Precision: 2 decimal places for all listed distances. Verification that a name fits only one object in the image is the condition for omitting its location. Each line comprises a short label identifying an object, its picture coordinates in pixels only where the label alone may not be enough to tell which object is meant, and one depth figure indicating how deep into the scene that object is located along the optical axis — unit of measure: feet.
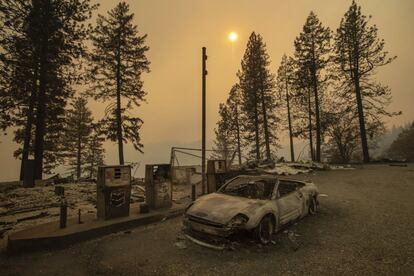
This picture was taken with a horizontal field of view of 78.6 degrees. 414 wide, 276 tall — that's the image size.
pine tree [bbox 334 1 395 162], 73.42
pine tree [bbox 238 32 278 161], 92.07
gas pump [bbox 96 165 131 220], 23.21
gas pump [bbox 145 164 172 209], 28.02
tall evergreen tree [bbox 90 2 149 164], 66.95
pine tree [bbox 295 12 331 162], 80.84
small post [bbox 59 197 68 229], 20.75
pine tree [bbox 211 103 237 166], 127.34
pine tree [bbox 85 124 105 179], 110.11
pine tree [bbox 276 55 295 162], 105.50
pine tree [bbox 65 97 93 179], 102.63
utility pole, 35.58
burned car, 17.52
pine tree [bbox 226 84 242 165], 121.80
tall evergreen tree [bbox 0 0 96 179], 44.50
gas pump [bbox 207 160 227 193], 35.19
